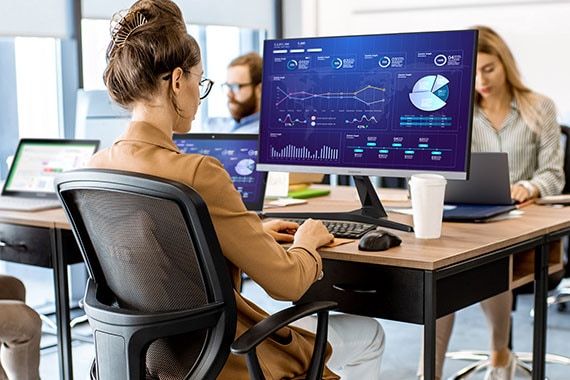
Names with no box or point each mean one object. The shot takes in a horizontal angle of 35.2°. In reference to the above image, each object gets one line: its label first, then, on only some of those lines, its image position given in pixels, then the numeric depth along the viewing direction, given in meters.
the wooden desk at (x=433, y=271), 2.05
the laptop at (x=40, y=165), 3.14
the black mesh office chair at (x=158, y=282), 1.65
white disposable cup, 2.26
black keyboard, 2.32
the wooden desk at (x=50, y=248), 2.73
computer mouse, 2.13
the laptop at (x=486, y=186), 2.68
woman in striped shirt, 3.40
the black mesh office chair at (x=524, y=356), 3.32
